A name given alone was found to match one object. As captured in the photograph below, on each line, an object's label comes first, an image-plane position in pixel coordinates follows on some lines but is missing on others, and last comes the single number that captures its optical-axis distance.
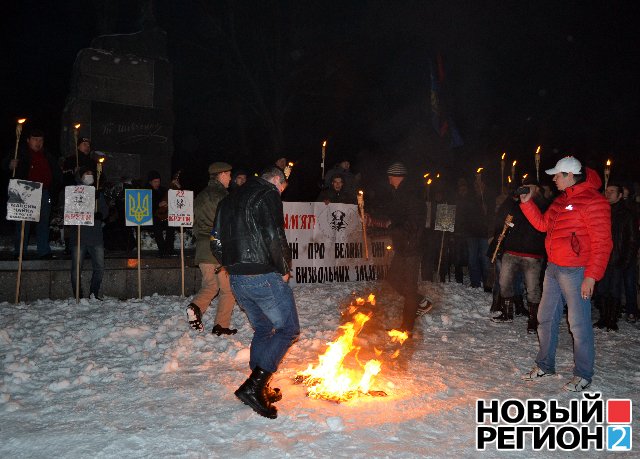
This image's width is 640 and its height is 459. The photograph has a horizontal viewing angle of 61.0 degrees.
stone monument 13.55
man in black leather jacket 4.74
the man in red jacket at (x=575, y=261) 5.45
